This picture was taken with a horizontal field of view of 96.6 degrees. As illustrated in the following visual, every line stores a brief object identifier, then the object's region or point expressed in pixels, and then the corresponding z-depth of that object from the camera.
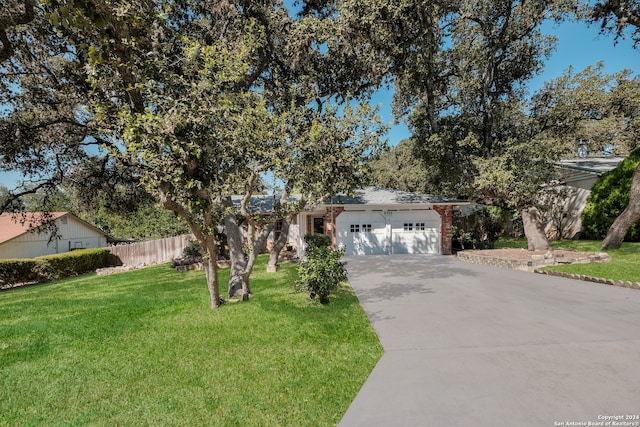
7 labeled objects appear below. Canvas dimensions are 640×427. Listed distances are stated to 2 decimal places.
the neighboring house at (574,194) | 16.19
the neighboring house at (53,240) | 19.80
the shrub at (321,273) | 6.81
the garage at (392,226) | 15.48
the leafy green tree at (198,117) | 4.59
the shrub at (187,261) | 14.23
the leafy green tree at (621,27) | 10.74
